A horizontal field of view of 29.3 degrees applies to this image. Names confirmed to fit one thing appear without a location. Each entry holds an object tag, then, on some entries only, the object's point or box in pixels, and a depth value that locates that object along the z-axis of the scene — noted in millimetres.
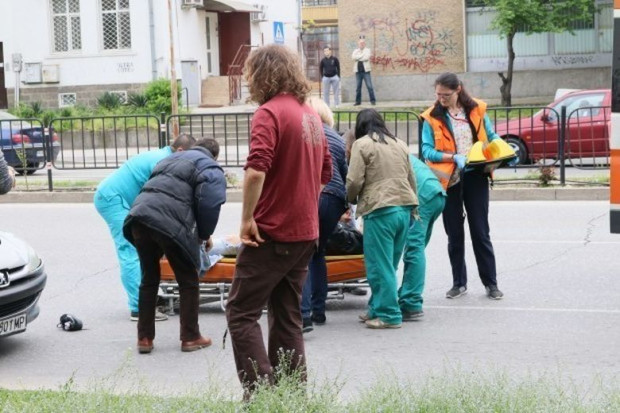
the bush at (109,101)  34906
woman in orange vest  9812
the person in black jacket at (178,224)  8117
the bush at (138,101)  34438
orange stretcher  9602
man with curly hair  6371
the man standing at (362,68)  33156
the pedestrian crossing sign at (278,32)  33156
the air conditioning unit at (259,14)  42438
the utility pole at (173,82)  28312
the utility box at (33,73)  37031
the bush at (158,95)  33469
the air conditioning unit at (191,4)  37469
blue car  20938
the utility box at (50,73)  37125
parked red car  18594
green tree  31438
